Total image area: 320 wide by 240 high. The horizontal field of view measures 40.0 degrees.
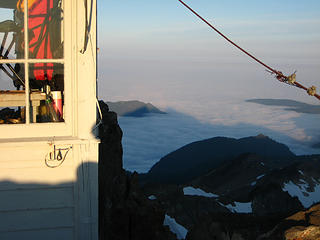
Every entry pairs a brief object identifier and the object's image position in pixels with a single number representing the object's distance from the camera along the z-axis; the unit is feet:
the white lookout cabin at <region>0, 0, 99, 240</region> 13.88
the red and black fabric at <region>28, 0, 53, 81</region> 14.55
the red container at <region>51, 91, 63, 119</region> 14.49
